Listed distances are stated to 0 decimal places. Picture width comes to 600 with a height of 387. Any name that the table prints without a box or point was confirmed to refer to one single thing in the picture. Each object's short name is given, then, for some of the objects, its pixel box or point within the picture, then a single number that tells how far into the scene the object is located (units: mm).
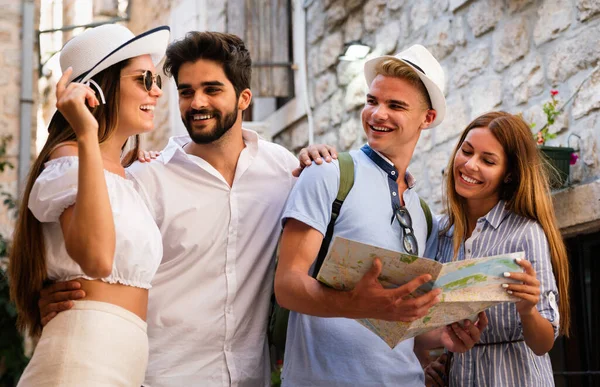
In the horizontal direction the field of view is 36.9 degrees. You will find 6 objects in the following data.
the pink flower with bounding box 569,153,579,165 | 4758
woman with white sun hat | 2516
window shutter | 8492
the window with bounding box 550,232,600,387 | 5117
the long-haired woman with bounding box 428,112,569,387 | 3152
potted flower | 4684
